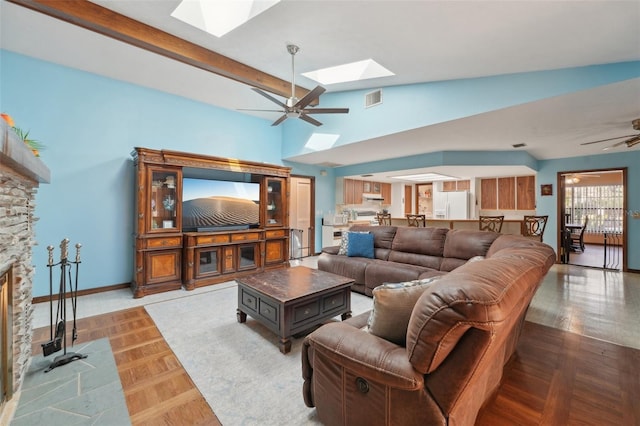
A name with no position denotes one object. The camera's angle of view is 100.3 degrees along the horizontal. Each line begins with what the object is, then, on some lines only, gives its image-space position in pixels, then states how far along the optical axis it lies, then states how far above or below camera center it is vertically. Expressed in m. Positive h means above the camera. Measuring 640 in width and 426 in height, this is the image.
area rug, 1.66 -1.22
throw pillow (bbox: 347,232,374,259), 4.27 -0.51
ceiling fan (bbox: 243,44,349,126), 2.96 +1.31
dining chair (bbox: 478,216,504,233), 4.87 -0.17
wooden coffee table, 2.37 -0.84
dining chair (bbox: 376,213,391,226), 6.06 -0.12
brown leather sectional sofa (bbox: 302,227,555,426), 0.98 -0.65
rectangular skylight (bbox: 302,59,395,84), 3.70 +2.09
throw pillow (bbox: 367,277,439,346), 1.35 -0.49
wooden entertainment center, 3.79 -0.37
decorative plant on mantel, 2.08 +0.55
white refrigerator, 7.53 +0.27
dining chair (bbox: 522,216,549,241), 4.70 -0.21
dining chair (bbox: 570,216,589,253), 6.38 -0.63
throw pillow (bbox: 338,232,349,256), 4.39 -0.51
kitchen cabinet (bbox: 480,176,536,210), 7.04 +0.58
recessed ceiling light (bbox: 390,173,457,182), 7.00 +1.03
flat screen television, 4.44 +0.16
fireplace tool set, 2.14 -1.08
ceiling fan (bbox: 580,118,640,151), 3.38 +1.11
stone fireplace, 1.53 -0.31
